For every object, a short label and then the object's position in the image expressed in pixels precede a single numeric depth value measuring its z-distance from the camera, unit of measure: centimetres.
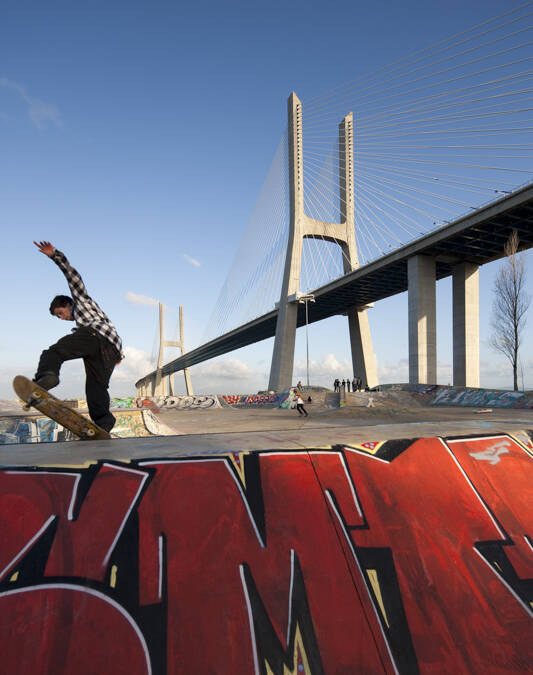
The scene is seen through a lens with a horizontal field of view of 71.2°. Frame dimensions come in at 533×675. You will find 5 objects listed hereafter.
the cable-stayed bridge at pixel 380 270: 2581
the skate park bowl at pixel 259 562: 178
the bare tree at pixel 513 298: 2459
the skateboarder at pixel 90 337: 374
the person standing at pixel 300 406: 2294
